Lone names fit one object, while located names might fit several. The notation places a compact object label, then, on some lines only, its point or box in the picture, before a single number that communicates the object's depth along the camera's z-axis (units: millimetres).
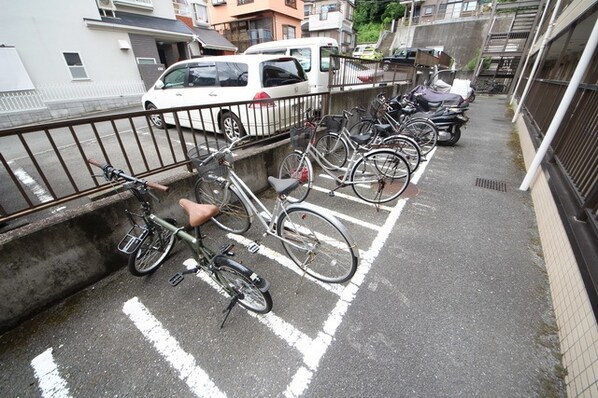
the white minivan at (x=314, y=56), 6652
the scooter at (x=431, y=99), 6520
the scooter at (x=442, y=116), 5789
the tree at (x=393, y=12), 32719
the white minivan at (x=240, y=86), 4582
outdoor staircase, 16094
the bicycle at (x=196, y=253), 1819
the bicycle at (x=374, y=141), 4073
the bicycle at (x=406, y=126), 5458
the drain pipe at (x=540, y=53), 7359
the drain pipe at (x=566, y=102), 2986
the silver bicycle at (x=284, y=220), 2188
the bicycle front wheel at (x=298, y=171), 3650
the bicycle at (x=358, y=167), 3523
